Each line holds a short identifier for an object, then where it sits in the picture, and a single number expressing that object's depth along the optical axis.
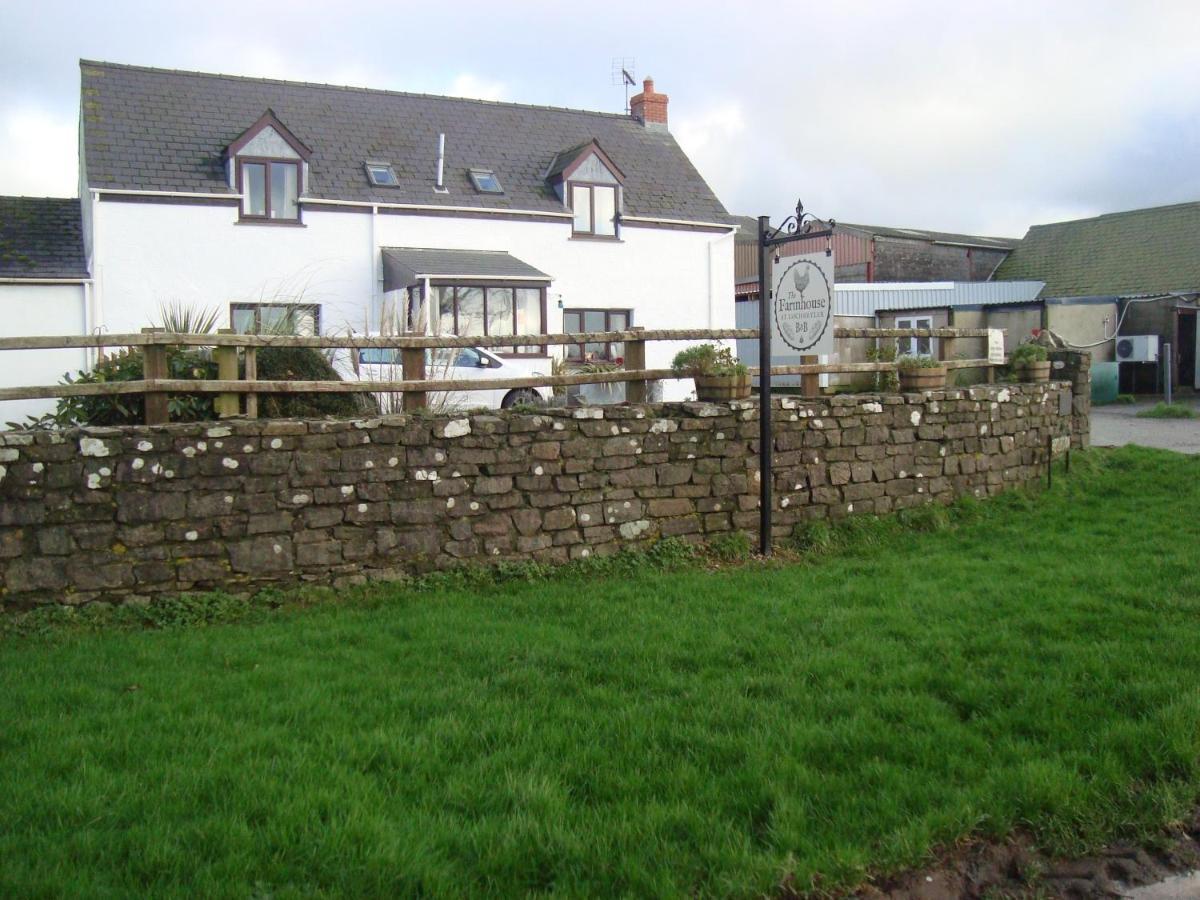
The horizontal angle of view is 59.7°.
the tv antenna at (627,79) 32.09
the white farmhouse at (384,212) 21.98
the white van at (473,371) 10.00
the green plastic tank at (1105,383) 25.69
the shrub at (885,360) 10.99
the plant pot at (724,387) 9.29
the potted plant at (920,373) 10.59
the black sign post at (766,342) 8.72
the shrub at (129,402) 7.64
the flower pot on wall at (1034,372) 12.55
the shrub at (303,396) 8.30
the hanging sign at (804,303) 8.80
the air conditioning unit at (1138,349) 26.53
